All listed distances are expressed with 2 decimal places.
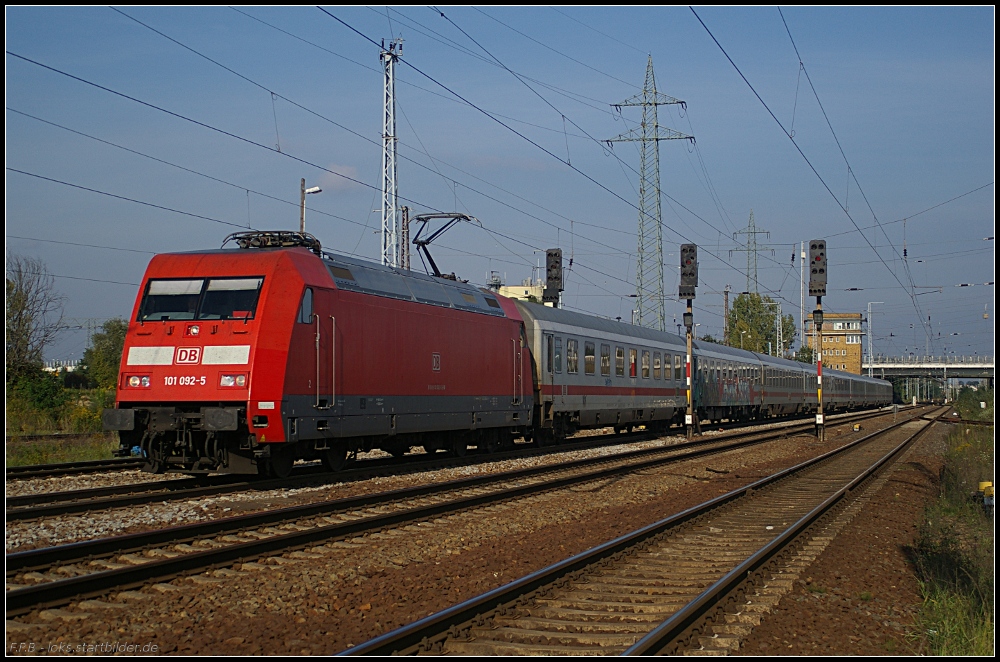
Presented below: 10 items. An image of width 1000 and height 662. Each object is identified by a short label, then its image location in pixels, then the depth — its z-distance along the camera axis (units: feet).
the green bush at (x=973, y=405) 146.39
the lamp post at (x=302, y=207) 99.96
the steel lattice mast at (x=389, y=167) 96.22
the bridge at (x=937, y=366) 382.34
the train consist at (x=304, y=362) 44.34
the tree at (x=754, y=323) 308.60
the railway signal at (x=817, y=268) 97.19
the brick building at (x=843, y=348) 457.60
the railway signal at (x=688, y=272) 93.51
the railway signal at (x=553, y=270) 99.19
